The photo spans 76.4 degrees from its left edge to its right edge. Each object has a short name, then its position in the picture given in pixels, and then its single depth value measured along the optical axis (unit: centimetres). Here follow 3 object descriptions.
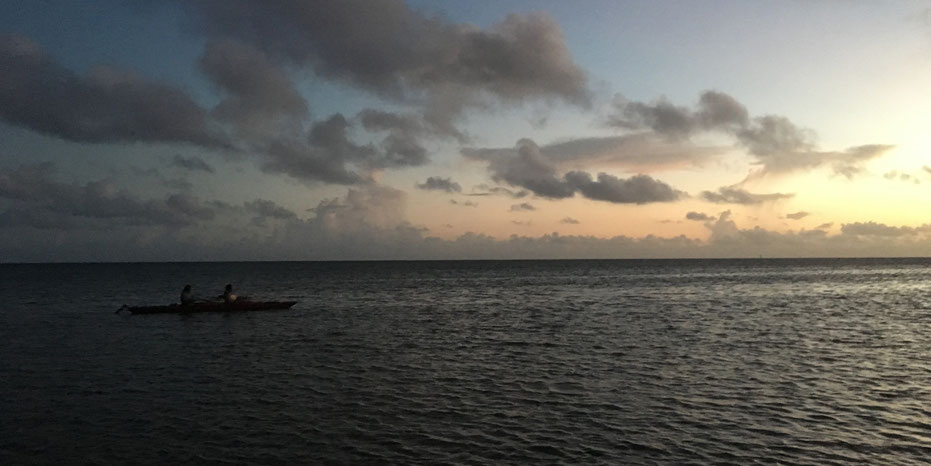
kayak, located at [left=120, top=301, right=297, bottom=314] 5628
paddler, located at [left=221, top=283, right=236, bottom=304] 5741
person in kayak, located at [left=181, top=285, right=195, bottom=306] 5616
